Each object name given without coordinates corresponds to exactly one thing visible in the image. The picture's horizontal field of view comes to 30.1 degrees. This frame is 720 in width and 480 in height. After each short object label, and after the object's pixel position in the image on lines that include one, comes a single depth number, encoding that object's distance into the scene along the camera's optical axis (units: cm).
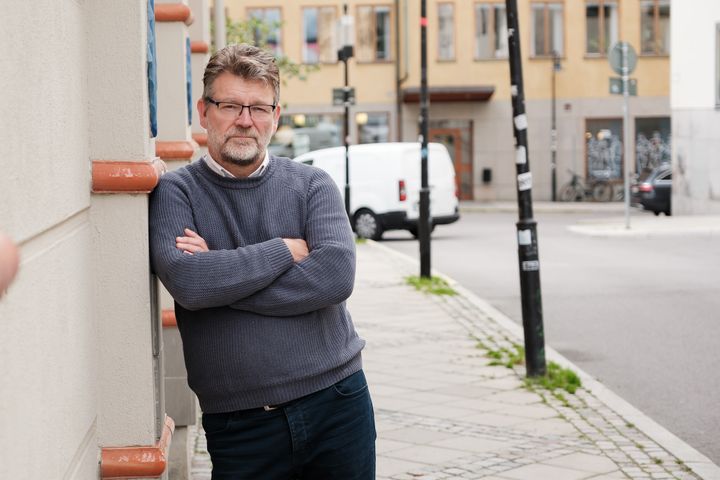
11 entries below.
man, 337
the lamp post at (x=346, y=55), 2531
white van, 2634
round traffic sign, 2386
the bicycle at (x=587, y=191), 4334
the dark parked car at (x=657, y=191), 3369
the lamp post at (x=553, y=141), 4416
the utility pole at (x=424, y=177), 1641
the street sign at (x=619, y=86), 2346
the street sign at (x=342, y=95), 2581
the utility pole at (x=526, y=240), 894
